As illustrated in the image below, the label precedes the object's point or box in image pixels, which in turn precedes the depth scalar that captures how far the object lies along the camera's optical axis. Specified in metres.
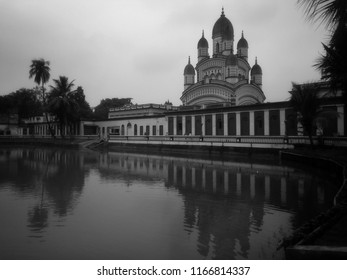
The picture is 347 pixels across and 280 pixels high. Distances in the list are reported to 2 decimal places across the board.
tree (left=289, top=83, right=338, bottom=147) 22.62
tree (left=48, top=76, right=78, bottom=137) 47.75
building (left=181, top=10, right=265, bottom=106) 44.34
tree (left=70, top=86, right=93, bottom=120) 51.80
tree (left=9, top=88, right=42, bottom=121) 70.31
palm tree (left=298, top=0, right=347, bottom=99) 6.99
